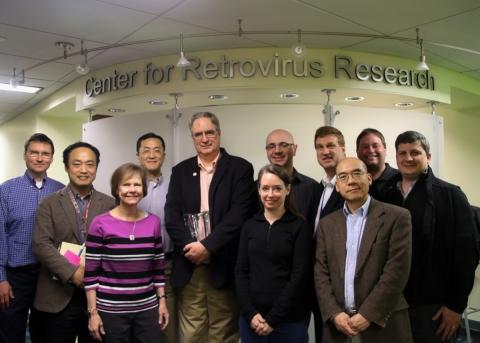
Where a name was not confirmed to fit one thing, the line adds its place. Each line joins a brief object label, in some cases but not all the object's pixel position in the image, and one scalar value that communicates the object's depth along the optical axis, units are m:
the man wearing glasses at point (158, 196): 2.59
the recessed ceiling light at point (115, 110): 4.93
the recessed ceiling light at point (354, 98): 4.45
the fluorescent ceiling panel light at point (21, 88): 5.42
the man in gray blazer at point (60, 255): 2.21
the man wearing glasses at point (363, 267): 1.83
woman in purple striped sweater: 2.08
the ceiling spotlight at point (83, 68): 3.68
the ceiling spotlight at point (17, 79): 4.44
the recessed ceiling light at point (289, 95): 4.25
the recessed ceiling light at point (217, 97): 4.27
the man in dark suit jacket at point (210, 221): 2.36
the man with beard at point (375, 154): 2.73
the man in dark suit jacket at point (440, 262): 2.07
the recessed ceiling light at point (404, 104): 4.70
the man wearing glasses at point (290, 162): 2.39
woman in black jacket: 1.99
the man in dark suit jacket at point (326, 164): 2.28
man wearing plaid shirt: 2.52
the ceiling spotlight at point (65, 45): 3.96
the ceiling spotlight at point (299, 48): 3.31
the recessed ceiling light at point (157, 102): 4.56
